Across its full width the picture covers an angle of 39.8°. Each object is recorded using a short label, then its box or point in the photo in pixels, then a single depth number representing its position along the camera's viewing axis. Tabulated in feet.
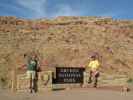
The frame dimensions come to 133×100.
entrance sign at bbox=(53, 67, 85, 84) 31.25
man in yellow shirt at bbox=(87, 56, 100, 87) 29.77
